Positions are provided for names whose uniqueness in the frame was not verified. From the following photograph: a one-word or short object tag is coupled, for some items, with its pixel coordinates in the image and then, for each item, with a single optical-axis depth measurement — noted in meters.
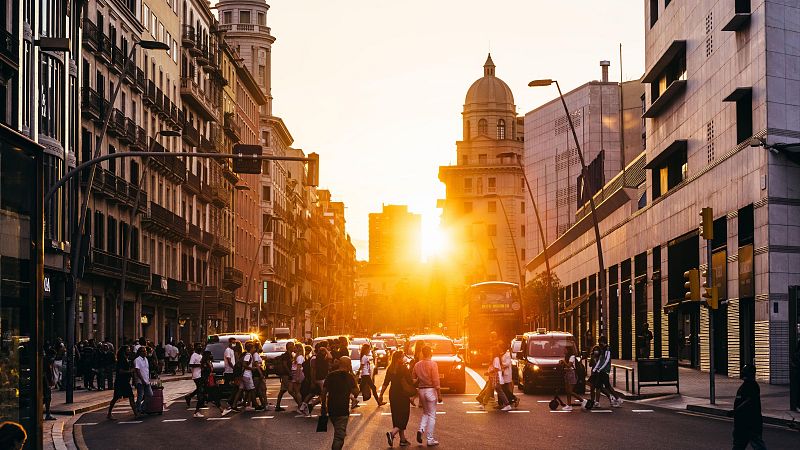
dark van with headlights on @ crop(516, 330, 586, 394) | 37.91
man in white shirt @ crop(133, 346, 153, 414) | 29.36
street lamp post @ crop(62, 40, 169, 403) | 33.03
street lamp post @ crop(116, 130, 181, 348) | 46.38
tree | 88.31
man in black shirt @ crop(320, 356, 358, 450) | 17.73
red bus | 60.03
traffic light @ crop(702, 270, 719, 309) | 30.19
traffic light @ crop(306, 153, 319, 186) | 28.09
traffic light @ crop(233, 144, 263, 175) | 27.14
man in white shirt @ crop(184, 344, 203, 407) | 31.56
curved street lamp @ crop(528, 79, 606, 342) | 43.19
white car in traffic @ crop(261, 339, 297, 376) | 55.78
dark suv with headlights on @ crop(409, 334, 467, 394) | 37.94
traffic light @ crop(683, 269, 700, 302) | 30.12
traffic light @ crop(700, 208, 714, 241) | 29.58
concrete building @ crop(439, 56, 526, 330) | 168.38
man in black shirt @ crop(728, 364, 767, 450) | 16.31
